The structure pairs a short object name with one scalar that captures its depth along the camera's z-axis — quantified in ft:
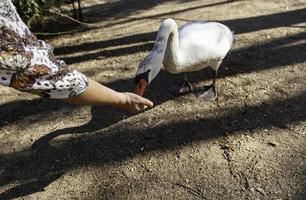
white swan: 7.67
